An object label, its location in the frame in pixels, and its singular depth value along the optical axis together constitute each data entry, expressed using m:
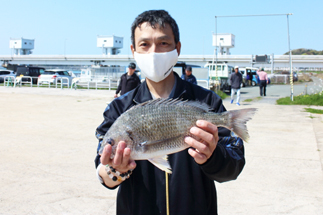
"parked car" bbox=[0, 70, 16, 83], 36.35
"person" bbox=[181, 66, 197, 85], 11.50
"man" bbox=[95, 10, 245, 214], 1.92
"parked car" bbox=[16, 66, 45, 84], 35.75
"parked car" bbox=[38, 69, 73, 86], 31.66
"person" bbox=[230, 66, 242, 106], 16.38
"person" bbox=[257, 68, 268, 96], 21.75
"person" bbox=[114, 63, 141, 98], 10.53
